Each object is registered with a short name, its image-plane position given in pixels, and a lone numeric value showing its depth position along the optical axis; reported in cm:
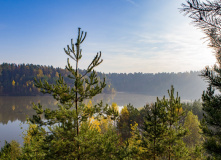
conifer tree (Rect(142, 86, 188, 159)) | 833
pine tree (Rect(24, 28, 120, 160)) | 706
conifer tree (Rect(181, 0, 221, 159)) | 382
